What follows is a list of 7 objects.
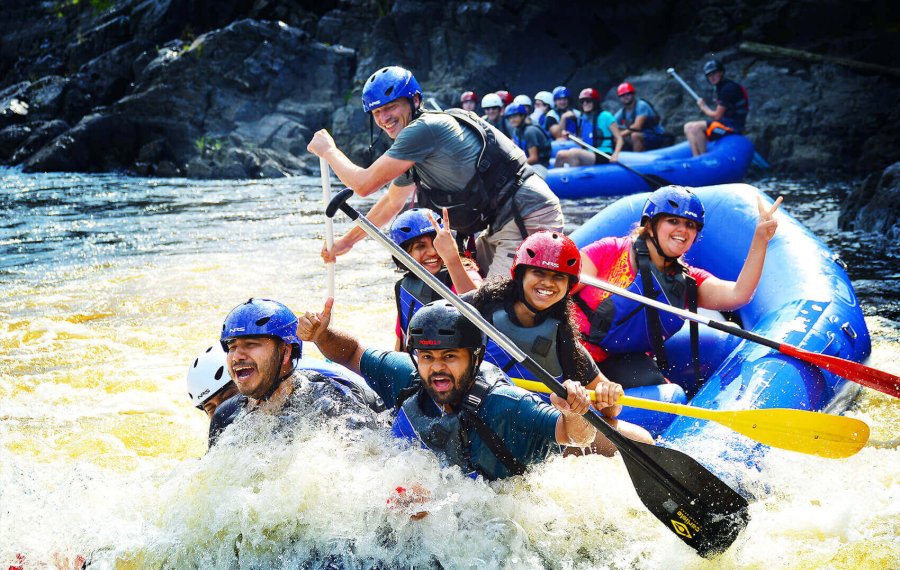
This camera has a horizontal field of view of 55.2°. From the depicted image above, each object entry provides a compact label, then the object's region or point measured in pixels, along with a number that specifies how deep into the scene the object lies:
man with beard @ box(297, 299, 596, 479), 3.26
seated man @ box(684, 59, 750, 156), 13.77
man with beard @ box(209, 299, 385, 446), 3.73
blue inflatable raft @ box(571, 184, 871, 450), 3.97
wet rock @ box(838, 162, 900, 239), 9.98
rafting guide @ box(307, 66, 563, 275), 4.95
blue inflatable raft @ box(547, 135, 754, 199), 13.40
